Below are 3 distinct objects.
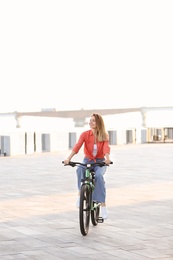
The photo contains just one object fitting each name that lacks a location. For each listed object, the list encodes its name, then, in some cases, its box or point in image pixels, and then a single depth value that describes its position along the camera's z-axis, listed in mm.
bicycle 10141
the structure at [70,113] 103254
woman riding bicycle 10713
